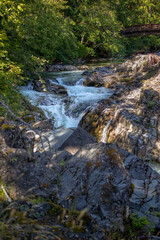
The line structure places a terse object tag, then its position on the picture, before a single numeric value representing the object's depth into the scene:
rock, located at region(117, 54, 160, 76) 13.40
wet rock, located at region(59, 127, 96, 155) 5.46
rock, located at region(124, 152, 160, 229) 3.33
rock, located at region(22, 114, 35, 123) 8.00
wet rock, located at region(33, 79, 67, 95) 12.92
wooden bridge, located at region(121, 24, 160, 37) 23.22
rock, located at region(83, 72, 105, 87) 14.29
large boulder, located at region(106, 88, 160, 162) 7.27
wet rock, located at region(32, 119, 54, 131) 7.38
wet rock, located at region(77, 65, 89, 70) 20.18
